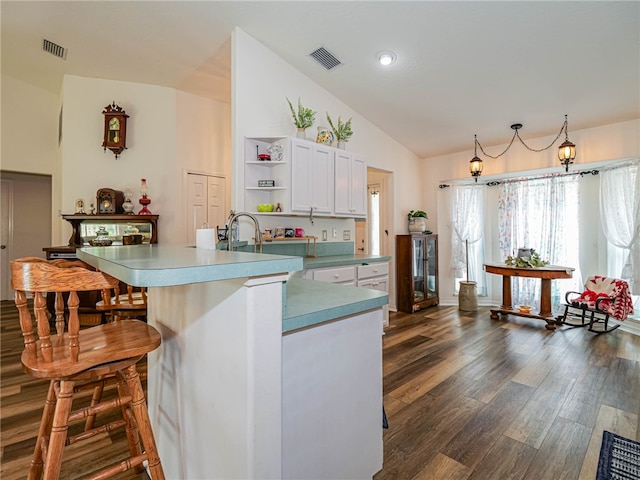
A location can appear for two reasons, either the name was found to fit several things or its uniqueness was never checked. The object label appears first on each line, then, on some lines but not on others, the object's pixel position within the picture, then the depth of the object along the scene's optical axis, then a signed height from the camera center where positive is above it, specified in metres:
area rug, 1.58 -1.19
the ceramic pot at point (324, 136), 3.62 +1.16
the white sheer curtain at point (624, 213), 3.81 +0.32
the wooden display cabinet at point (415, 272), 4.84 -0.56
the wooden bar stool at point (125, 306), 1.95 -0.45
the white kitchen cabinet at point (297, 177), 3.24 +0.65
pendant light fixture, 3.72 +1.10
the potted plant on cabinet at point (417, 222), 5.13 +0.25
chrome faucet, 1.54 +0.03
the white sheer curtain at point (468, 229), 5.34 +0.14
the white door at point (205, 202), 4.59 +0.52
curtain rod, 4.38 +0.92
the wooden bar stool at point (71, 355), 0.98 -0.42
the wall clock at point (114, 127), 4.14 +1.44
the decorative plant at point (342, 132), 3.85 +1.30
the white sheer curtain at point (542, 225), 4.57 +0.19
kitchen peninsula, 0.95 -0.49
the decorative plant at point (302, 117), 3.45 +1.32
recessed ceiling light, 3.16 +1.83
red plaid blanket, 3.67 -0.70
